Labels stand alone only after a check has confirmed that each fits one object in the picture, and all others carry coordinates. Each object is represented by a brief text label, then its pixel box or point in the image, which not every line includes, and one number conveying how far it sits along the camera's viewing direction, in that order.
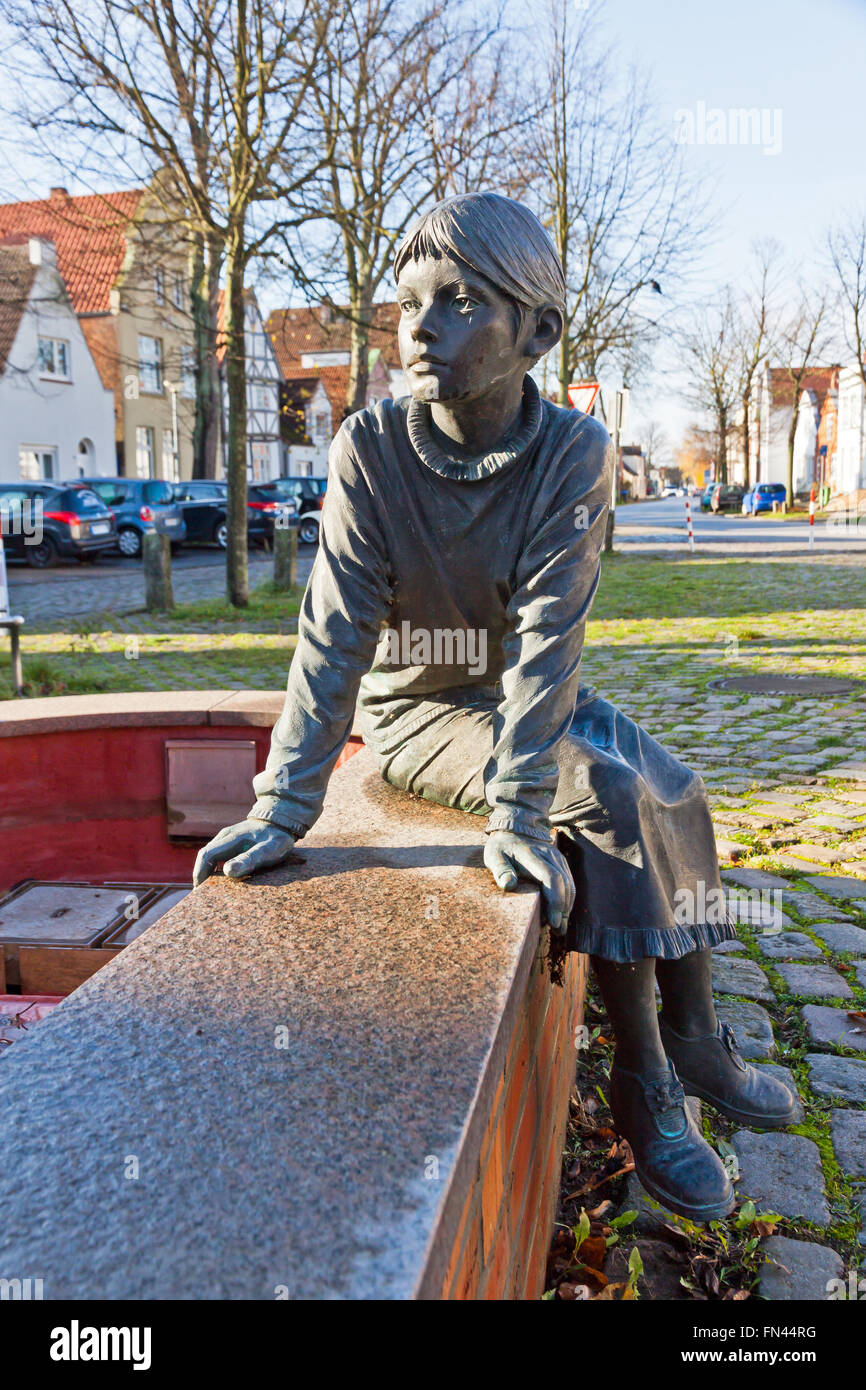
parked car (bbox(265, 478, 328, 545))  28.69
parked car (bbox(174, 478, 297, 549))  27.33
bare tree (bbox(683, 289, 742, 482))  55.19
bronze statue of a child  2.28
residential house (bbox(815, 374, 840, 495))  64.06
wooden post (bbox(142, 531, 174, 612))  13.82
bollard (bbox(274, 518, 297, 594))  15.61
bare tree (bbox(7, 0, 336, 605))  11.41
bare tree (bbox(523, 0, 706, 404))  20.44
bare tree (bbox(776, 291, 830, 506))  44.97
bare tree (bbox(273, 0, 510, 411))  12.82
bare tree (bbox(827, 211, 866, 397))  40.06
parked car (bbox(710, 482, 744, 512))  55.03
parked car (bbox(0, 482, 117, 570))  22.44
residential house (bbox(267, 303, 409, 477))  50.53
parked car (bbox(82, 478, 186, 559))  25.16
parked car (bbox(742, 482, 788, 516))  48.88
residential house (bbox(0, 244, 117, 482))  32.06
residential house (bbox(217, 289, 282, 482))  47.69
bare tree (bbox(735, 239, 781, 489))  49.40
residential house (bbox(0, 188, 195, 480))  36.41
